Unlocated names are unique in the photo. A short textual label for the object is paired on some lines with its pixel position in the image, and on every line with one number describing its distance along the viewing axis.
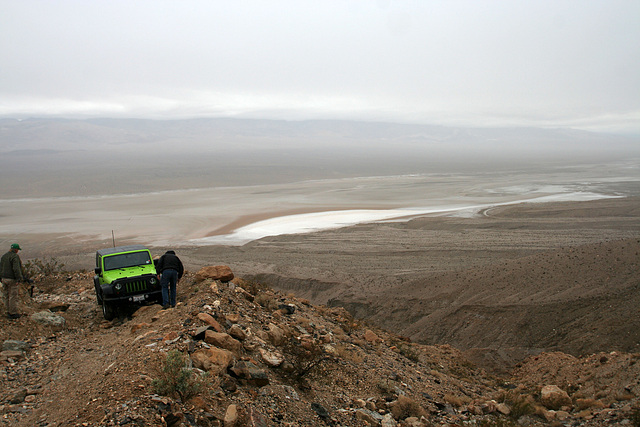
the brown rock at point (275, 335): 8.09
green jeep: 9.70
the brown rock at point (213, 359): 6.30
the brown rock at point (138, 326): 8.07
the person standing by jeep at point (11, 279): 8.90
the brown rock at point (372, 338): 10.73
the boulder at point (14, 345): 7.53
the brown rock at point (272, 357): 7.20
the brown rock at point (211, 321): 7.50
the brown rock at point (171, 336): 6.91
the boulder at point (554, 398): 8.30
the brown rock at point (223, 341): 7.09
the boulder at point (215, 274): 10.73
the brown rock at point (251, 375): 6.43
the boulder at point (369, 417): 6.59
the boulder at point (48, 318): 9.02
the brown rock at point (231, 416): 5.32
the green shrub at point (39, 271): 14.58
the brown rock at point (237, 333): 7.56
